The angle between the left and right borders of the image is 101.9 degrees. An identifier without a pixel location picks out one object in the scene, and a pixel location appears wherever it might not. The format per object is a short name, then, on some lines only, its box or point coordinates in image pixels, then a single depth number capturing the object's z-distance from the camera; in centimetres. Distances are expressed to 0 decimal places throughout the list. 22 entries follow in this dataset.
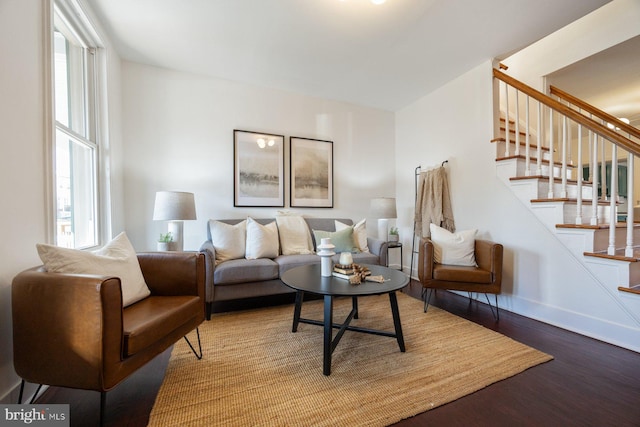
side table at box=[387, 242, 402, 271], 349
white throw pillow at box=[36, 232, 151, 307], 123
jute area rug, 126
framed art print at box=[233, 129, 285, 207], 333
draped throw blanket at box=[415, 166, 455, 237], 328
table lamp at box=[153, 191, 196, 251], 249
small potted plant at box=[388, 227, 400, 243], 372
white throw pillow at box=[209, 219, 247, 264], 267
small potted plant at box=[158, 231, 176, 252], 253
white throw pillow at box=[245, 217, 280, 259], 274
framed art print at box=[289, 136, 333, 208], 363
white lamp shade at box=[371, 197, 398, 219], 349
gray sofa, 236
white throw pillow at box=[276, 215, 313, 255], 308
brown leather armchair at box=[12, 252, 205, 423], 106
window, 194
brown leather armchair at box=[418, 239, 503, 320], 238
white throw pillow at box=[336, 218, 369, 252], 322
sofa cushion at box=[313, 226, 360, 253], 310
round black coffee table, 158
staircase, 191
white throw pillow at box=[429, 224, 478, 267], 261
